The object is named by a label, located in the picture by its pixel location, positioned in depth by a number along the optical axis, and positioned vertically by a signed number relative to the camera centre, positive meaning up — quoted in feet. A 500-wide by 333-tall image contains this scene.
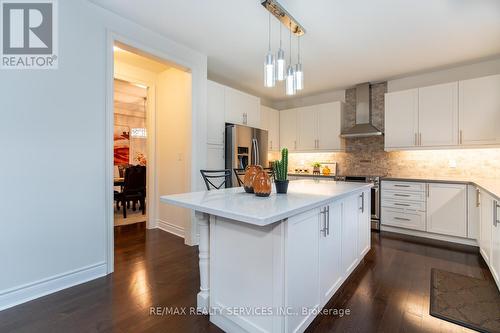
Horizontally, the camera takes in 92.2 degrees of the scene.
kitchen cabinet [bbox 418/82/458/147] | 11.78 +2.51
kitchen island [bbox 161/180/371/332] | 4.45 -1.97
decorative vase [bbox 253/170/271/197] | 6.00 -0.53
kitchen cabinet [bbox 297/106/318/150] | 16.78 +2.60
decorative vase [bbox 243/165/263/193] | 6.42 -0.32
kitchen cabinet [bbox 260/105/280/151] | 16.96 +2.90
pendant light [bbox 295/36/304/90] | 7.11 +2.58
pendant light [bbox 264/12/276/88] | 6.39 +2.52
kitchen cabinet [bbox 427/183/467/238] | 11.00 -2.10
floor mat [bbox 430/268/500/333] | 5.67 -3.68
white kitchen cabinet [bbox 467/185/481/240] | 10.49 -2.16
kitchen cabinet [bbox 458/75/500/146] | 10.85 +2.51
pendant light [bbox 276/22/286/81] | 6.41 +2.62
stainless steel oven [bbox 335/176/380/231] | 13.30 -2.05
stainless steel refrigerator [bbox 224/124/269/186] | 12.10 +0.92
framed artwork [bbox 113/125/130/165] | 25.27 +2.03
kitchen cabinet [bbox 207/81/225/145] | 11.68 +2.51
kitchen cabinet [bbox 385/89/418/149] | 12.85 +2.51
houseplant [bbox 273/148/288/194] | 6.44 -0.32
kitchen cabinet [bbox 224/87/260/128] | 12.64 +3.13
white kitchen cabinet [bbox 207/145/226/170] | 11.75 +0.34
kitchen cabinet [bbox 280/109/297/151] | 17.75 +2.63
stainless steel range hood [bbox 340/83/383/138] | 14.79 +3.23
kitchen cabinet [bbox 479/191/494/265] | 7.85 -2.12
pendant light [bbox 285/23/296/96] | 7.17 +2.52
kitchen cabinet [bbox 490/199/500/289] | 6.89 -2.35
